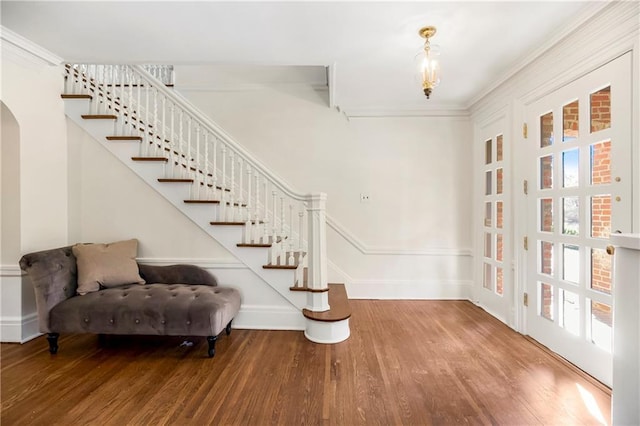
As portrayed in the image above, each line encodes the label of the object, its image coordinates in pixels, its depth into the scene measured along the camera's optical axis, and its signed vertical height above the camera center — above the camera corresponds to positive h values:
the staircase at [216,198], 2.60 +0.12
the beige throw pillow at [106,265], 2.49 -0.49
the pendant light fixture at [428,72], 2.03 +0.97
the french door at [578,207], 1.81 +0.01
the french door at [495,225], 2.91 -0.19
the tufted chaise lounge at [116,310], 2.23 -0.78
